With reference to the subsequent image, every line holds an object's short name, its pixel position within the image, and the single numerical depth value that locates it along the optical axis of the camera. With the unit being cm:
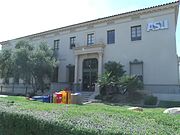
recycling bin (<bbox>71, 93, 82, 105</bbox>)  1128
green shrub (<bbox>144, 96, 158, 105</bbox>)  1283
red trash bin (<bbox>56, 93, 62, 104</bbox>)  1152
